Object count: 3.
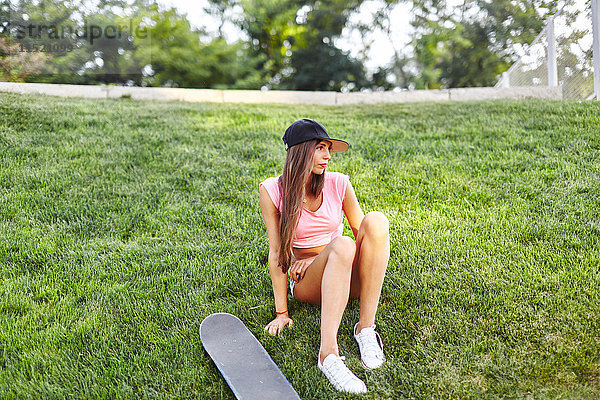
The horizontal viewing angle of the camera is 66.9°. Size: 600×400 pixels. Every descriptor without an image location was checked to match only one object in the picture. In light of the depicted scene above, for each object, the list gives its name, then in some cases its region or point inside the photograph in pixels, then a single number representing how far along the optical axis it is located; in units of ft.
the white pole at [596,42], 18.40
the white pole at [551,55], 23.27
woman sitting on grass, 6.60
